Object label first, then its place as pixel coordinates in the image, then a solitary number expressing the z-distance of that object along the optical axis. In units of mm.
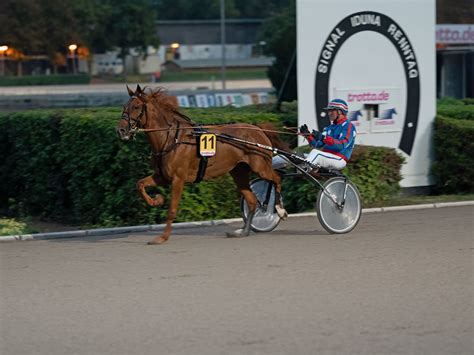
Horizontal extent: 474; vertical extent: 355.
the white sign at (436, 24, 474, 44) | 58844
